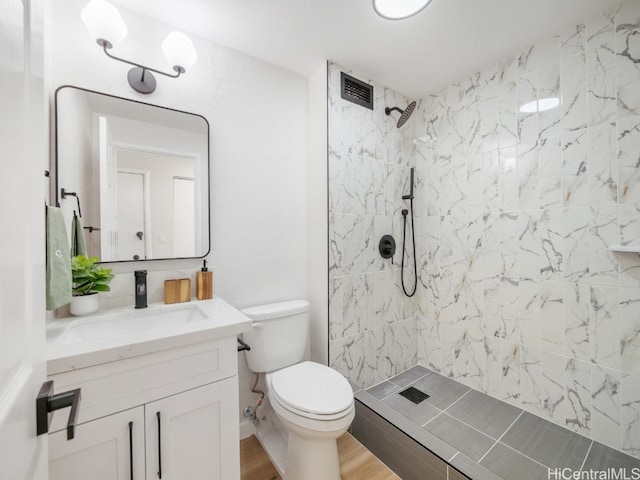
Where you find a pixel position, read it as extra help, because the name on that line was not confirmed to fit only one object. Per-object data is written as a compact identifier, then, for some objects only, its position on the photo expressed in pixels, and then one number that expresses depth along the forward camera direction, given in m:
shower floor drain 1.96
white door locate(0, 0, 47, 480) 0.38
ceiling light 1.41
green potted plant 1.18
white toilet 1.24
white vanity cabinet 0.88
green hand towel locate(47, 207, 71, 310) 0.95
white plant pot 1.22
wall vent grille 1.94
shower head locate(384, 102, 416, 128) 1.96
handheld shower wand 2.29
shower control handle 2.14
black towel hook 1.24
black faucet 1.34
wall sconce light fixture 1.20
